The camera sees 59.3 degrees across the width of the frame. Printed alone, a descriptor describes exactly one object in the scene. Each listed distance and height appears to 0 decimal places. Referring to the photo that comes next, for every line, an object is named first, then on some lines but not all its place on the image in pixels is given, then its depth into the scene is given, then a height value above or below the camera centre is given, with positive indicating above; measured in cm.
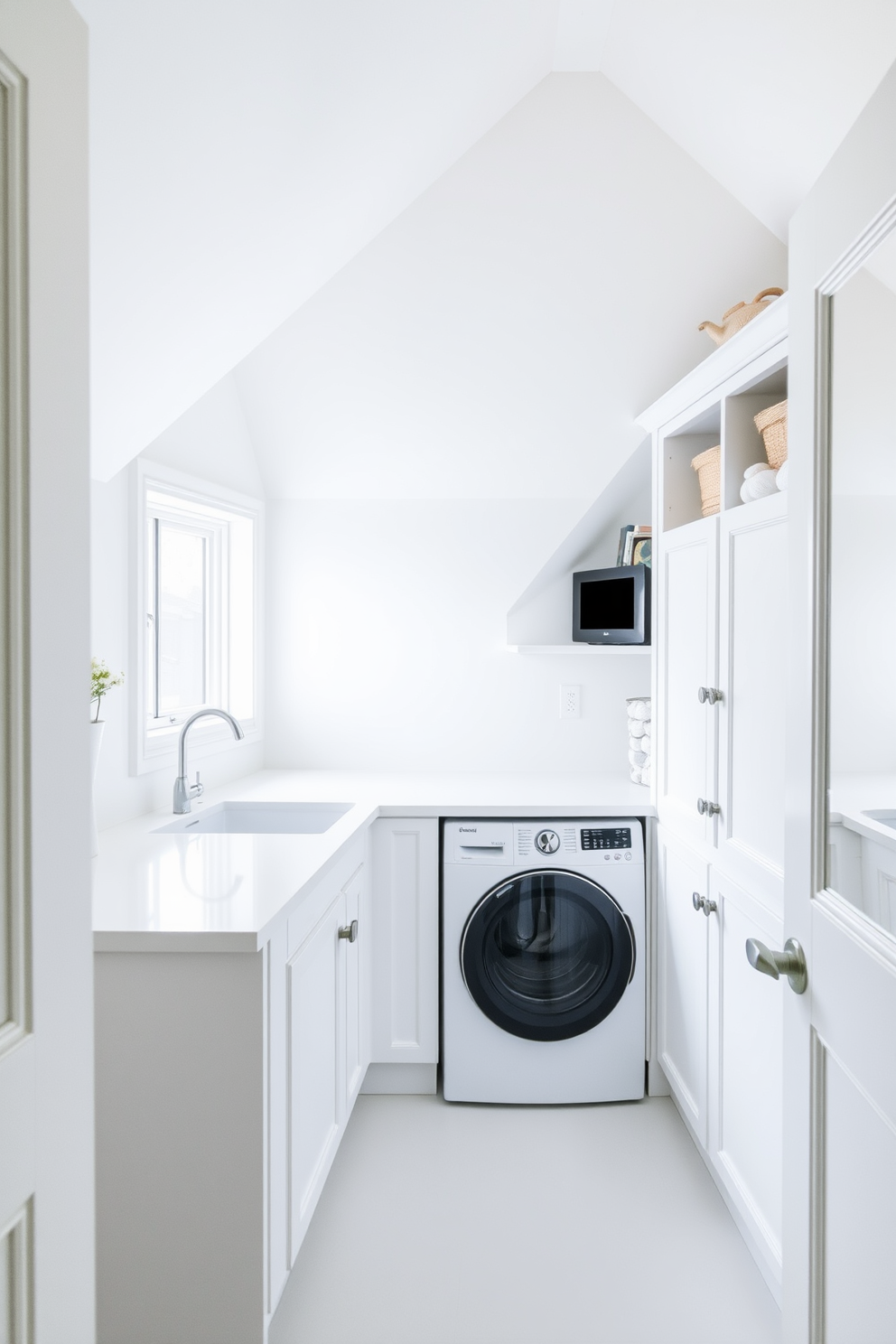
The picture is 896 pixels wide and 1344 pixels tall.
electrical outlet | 302 -11
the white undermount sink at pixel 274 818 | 238 -46
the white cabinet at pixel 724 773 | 162 -25
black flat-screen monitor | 264 +23
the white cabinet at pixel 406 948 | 236 -83
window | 223 +21
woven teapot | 193 +88
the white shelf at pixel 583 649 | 271 +8
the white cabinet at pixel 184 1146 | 136 -82
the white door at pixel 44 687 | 60 -1
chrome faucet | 211 -33
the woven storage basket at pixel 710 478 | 200 +51
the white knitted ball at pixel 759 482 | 169 +41
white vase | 173 -16
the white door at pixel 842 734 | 77 -7
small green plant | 174 -3
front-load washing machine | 231 -89
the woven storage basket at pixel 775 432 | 167 +52
